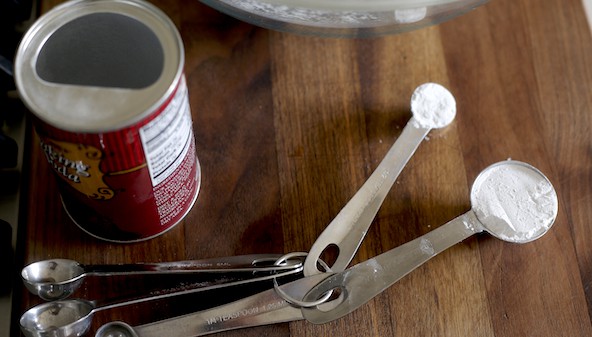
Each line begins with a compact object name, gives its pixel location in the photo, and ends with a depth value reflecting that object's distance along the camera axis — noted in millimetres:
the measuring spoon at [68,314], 487
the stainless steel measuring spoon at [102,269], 503
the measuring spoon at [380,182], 528
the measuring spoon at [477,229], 510
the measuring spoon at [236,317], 493
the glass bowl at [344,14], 464
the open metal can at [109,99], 412
